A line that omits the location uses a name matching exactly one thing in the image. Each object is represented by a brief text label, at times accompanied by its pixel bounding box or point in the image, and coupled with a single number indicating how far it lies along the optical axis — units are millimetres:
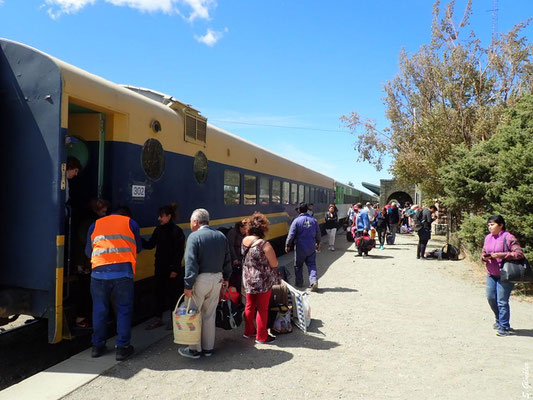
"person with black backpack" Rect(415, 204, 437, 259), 12001
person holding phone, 5164
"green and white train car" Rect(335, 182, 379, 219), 25088
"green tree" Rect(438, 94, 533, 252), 7414
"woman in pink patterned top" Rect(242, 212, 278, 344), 4836
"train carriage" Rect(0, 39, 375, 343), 3980
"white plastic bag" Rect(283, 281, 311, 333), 5313
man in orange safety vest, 4185
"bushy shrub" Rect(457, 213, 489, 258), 8578
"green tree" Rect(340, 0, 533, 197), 13773
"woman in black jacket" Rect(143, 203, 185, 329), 5164
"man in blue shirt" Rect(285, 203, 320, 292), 7594
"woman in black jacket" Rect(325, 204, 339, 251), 13797
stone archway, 43000
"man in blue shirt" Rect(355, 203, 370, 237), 12305
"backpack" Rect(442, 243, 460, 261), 12367
